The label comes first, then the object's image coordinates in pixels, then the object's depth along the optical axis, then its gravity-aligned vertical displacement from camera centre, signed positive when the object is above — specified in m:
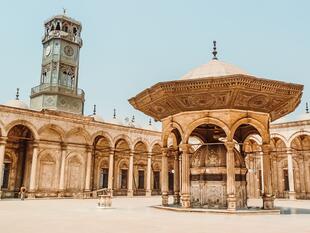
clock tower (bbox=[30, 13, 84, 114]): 27.42 +9.47
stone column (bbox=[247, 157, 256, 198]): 26.83 -0.06
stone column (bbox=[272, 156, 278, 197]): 28.21 +0.78
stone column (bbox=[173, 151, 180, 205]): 12.77 -0.21
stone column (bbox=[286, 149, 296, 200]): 24.78 +0.32
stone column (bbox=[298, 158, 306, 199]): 26.91 +0.46
